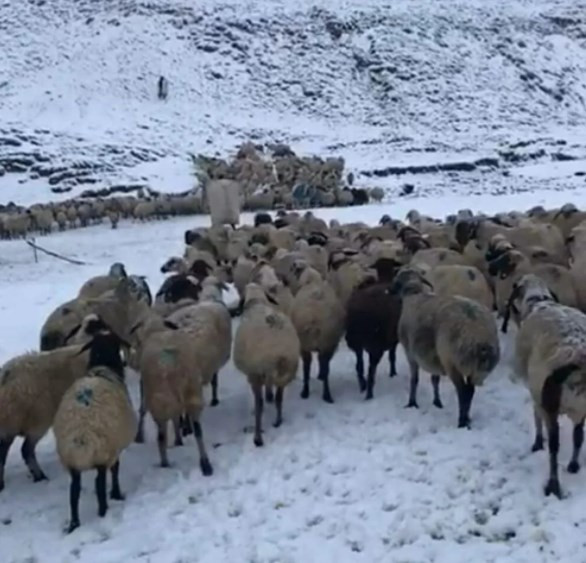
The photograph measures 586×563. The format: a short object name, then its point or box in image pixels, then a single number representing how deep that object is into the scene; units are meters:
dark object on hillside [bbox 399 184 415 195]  34.72
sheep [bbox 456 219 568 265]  12.29
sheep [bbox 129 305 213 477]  7.41
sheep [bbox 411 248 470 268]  11.32
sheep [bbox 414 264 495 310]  9.94
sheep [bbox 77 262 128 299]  11.58
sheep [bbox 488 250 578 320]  9.68
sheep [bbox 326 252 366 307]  10.38
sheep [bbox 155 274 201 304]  10.49
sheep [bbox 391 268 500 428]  7.50
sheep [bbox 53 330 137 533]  6.54
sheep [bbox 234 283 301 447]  8.02
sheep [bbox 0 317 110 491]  7.27
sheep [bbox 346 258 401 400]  8.96
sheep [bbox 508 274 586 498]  6.36
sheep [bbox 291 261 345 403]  8.95
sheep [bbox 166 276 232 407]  8.23
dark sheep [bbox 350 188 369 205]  32.10
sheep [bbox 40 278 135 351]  9.41
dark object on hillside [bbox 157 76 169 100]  52.78
